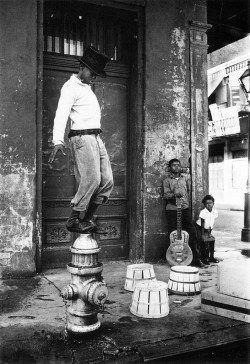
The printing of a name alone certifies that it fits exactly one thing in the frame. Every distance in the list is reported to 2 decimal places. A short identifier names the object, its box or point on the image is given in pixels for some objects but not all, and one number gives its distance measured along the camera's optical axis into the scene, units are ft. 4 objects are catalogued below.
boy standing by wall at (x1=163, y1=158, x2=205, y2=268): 20.72
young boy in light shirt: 21.43
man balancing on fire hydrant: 11.55
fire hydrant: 10.26
